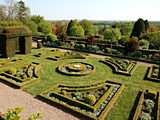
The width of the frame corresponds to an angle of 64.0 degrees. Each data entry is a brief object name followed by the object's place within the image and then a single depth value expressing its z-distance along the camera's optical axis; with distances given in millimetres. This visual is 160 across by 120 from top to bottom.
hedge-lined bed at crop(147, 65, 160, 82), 12005
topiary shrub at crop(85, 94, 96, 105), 8439
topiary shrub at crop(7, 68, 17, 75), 11795
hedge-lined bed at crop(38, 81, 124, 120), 7829
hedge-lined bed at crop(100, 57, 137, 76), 13188
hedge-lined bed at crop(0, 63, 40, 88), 10444
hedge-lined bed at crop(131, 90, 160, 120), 7383
